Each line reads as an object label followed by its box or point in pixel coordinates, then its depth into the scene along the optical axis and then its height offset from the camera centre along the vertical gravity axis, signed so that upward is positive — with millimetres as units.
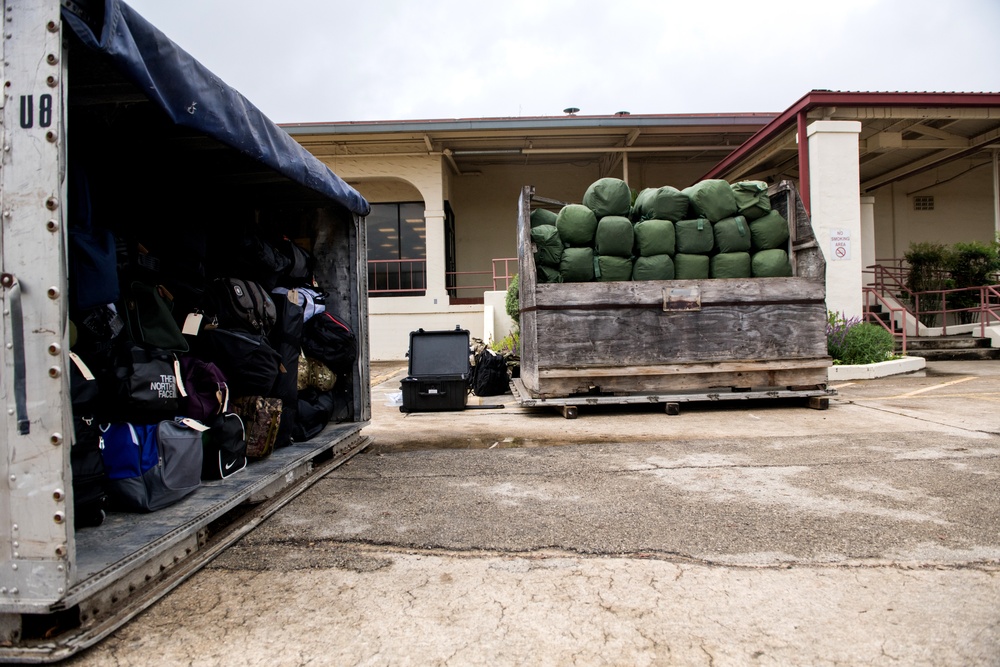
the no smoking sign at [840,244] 10555 +1647
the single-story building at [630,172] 10828 +4425
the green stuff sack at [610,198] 6895 +1666
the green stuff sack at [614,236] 6781 +1200
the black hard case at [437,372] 7367 -373
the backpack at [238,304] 3928 +281
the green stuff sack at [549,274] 6965 +793
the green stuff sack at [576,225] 6855 +1345
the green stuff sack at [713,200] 6914 +1628
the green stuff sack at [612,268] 6859 +833
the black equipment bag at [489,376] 8773 -510
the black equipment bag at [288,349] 4270 -29
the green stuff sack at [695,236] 6906 +1199
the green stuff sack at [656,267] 6832 +832
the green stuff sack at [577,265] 6848 +874
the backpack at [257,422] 3816 -497
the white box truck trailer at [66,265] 1933 +288
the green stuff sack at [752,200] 7078 +1659
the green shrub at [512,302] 12570 +849
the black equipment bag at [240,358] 3699 -76
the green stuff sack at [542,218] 7438 +1554
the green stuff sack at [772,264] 7008 +866
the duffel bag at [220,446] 3441 -590
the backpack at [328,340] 4801 +33
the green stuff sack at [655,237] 6832 +1180
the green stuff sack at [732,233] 6965 +1234
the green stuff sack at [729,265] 6969 +861
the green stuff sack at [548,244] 6898 +1131
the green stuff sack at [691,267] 6926 +839
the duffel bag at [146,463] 2799 -562
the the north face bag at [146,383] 2816 -173
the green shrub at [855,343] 9930 -124
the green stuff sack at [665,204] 6898 +1580
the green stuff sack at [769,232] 7098 +1272
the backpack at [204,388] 3281 -236
